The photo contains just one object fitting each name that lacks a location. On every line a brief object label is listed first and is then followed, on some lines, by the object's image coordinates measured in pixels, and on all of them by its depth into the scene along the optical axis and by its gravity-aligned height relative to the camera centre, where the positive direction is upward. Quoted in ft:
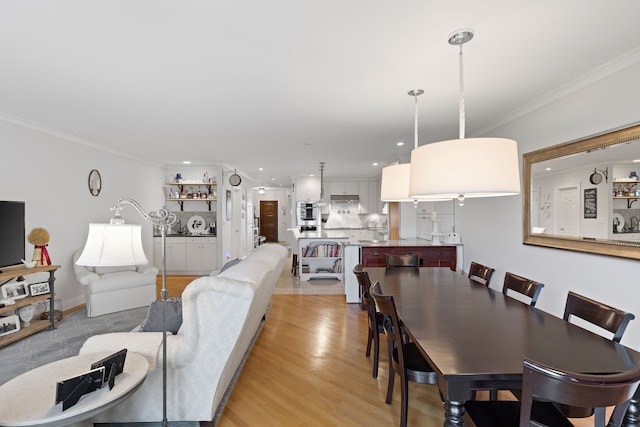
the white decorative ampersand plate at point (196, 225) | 23.49 -0.47
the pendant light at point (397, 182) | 9.12 +1.07
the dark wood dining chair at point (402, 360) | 6.05 -2.90
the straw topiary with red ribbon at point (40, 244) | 12.37 -0.98
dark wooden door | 44.73 +0.05
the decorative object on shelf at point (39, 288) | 12.23 -2.70
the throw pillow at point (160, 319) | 7.11 -2.24
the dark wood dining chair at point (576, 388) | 3.24 -1.80
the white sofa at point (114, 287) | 13.84 -3.13
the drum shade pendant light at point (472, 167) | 5.48 +0.89
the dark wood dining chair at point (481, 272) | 9.21 -1.66
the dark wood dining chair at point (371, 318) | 8.48 -2.81
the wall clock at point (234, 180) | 21.82 +2.67
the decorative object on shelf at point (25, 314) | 11.91 -3.56
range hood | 29.25 +1.76
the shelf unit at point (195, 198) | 23.18 +1.90
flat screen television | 11.33 -0.52
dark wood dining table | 4.09 -1.92
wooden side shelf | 10.82 -3.03
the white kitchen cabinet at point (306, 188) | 29.94 +2.84
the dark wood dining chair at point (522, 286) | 7.10 -1.63
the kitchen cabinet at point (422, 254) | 15.20 -1.74
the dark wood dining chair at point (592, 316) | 4.96 -1.71
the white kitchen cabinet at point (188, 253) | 22.78 -2.47
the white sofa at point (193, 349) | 6.20 -2.59
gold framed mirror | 7.47 +0.62
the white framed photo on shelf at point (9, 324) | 11.07 -3.73
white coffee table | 4.14 -2.55
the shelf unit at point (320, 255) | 19.61 -2.26
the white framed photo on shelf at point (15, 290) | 11.47 -2.63
